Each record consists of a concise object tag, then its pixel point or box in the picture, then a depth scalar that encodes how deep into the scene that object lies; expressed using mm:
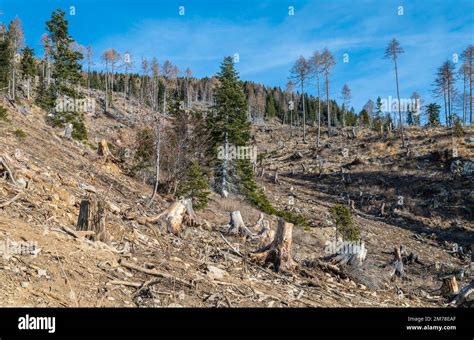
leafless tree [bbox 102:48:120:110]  87438
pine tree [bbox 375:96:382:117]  97019
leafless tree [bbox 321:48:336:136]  57312
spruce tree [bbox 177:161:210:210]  19984
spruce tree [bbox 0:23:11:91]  44775
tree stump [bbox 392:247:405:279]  15750
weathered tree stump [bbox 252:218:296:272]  10984
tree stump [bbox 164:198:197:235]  12477
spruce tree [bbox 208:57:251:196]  27906
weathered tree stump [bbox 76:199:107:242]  8852
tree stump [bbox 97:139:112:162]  23703
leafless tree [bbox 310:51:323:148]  58156
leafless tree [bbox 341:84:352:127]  87644
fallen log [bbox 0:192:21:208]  8695
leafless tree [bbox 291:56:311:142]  60062
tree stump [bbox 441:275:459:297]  13283
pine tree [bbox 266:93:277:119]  111812
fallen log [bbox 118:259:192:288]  7578
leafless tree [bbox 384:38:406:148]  50031
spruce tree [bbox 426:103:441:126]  79481
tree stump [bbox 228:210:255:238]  15095
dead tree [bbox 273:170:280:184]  39606
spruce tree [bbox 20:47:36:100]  57312
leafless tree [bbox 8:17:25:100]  59869
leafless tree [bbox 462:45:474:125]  54500
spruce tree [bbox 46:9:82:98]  32938
